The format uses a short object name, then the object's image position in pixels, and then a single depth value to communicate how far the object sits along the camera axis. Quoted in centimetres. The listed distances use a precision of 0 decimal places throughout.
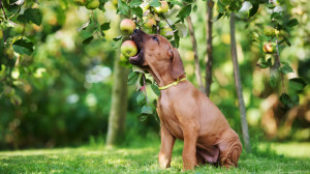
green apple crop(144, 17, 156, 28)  276
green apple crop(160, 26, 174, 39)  289
